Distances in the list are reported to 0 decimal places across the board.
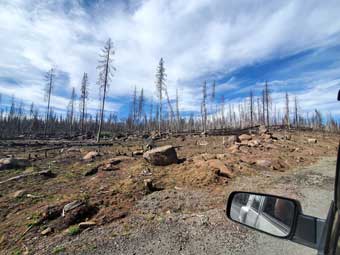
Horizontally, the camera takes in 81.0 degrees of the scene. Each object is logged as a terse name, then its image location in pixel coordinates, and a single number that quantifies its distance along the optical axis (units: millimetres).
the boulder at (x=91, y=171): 9917
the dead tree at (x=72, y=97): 54825
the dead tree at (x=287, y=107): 51562
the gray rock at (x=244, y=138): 18794
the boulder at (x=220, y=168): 9000
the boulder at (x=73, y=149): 17594
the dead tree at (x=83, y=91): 44081
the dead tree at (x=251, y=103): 56169
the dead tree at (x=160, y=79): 38219
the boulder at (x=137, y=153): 14051
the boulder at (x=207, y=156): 11368
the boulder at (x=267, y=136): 20575
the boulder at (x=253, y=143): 16312
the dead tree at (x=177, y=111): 50950
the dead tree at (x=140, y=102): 57500
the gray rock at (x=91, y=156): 13597
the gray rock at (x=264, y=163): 11172
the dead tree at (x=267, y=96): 53719
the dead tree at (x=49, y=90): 41031
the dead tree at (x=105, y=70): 25781
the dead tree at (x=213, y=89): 47034
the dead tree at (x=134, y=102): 57469
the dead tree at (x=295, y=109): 60562
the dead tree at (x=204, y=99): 42253
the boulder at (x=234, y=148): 14505
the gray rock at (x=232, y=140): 18500
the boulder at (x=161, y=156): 10414
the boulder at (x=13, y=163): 11484
